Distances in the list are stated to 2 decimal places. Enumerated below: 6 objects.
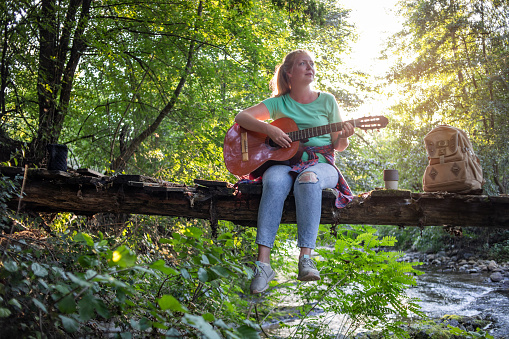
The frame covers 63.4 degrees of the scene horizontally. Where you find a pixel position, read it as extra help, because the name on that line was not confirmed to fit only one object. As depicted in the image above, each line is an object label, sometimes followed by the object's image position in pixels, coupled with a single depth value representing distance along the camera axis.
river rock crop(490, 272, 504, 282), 9.73
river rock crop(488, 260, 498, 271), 10.92
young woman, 3.04
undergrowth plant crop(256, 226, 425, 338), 4.03
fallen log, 3.57
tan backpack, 3.61
